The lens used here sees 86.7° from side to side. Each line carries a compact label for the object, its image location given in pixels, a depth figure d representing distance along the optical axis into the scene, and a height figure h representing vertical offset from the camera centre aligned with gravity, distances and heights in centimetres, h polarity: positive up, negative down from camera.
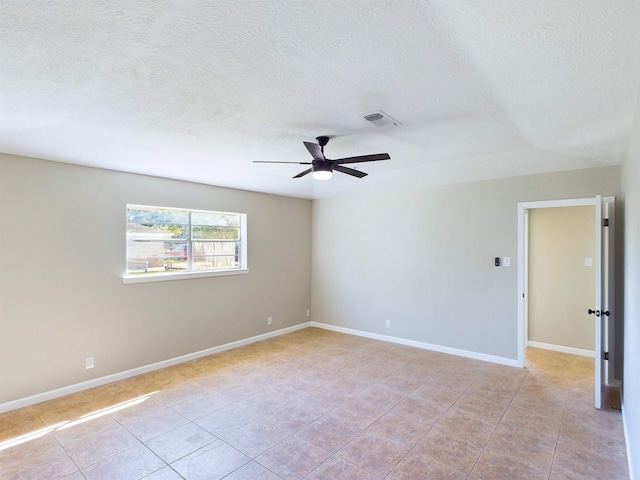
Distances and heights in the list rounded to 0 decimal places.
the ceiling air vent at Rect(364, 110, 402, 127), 254 +95
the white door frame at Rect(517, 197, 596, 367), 438 -46
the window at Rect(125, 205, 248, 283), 432 -5
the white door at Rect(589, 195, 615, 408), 323 -41
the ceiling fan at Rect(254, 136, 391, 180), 282 +69
